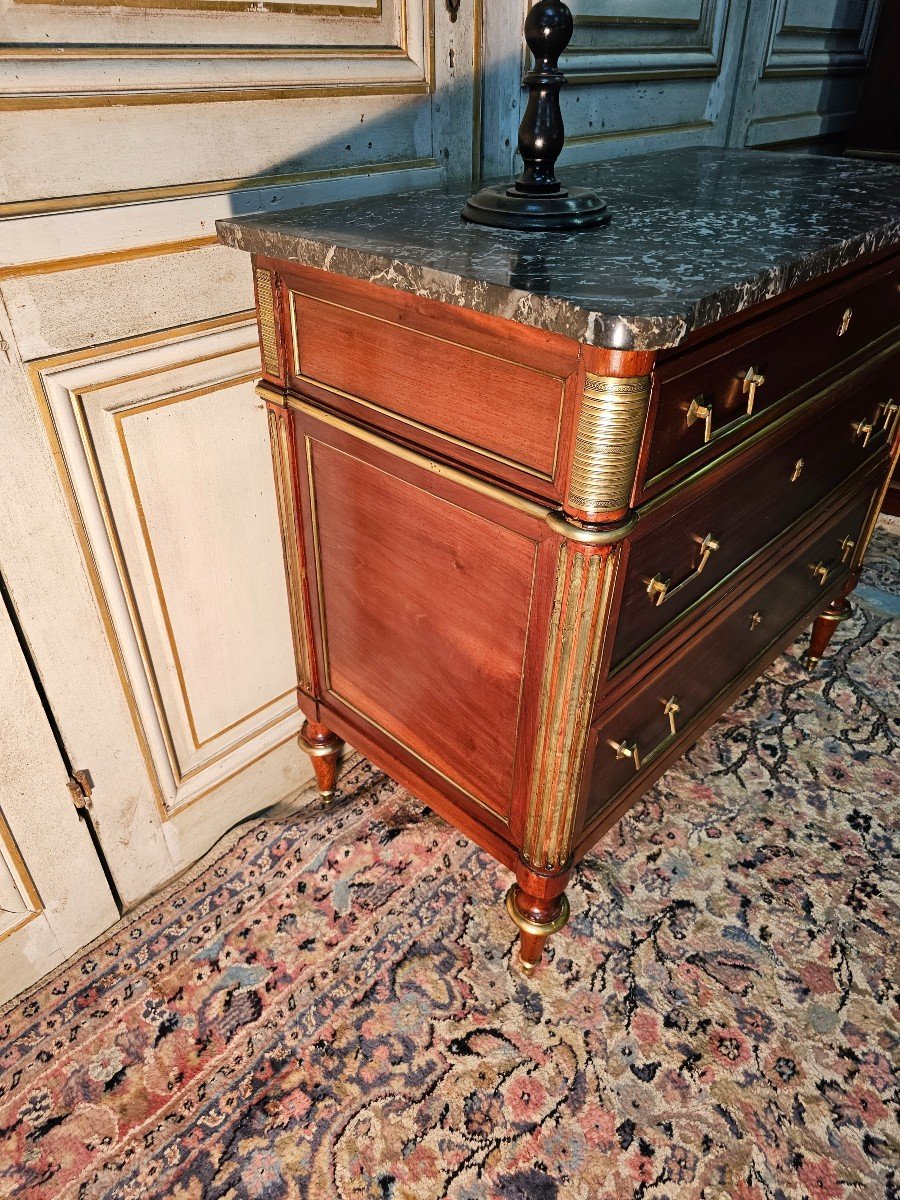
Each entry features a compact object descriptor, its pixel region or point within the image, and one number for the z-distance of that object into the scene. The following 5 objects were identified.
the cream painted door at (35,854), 1.29
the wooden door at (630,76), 1.61
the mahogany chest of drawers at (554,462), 0.94
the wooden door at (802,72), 2.34
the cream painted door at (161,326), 1.09
